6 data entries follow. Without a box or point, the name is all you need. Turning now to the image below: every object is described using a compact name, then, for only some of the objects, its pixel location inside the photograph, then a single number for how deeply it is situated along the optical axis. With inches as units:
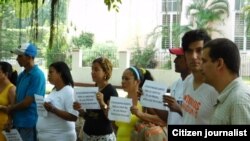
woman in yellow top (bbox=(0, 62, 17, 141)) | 176.1
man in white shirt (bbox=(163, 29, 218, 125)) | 96.4
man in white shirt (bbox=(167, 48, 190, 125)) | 114.3
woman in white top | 153.5
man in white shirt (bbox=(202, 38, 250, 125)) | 77.6
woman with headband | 133.0
